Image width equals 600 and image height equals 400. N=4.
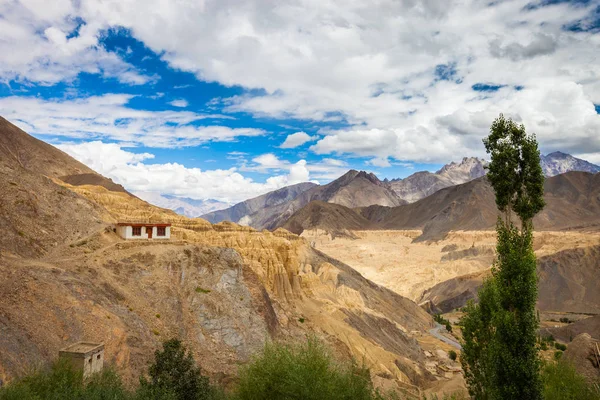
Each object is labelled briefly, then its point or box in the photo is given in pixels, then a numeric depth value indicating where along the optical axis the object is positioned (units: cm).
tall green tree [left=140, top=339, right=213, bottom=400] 2177
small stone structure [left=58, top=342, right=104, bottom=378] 2216
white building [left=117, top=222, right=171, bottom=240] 4066
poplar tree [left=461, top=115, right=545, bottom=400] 1784
